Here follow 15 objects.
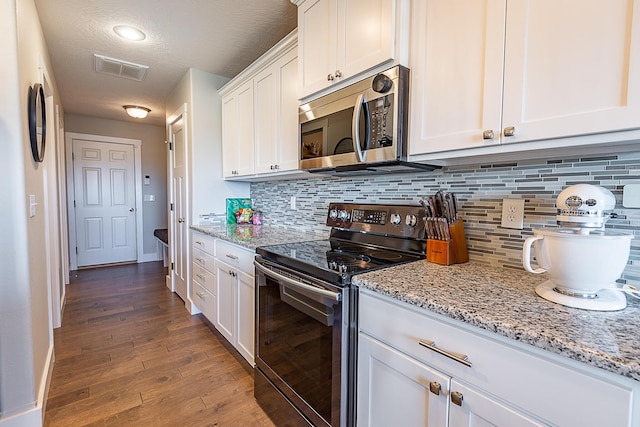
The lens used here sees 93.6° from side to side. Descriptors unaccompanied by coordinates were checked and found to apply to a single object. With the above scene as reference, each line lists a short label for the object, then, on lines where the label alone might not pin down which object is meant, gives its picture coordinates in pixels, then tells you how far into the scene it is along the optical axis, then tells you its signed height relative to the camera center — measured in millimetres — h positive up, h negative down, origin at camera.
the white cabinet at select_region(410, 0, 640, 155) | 780 +403
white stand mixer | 770 -136
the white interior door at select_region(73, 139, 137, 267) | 4676 -71
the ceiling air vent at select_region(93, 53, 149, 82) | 2725 +1245
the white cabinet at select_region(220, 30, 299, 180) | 2021 +653
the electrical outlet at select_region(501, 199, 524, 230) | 1212 -51
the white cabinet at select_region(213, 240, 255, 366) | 1843 -657
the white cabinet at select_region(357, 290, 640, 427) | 607 -445
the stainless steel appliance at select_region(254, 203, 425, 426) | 1127 -472
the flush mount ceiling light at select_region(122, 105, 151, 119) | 3877 +1137
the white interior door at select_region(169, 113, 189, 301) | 3105 -113
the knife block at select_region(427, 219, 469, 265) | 1264 -205
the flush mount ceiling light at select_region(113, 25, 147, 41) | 2200 +1242
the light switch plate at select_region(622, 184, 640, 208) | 955 +18
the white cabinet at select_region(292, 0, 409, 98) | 1239 +757
